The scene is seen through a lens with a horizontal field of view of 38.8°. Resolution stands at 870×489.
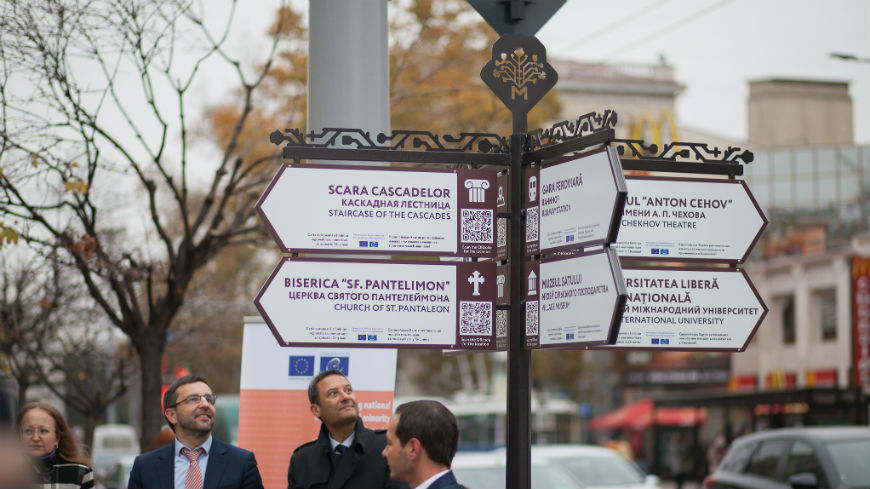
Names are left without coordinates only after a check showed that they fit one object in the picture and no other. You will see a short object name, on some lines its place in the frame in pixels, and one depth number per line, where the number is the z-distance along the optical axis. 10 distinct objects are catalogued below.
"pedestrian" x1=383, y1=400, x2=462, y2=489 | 4.66
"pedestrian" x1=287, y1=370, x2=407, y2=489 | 5.81
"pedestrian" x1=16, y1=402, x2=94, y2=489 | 6.75
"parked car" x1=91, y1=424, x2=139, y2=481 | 53.91
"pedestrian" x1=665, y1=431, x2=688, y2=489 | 34.00
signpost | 5.29
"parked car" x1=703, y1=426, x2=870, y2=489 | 12.30
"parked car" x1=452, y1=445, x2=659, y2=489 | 15.81
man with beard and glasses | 6.01
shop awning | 54.31
